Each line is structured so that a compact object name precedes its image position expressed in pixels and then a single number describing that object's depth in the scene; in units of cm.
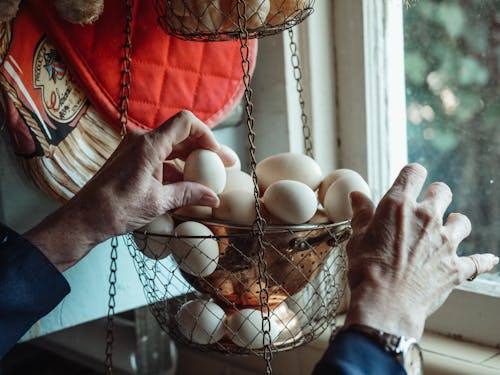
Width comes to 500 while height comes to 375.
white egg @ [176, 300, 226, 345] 96
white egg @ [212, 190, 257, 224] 92
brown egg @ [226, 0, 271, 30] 91
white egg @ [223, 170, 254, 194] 98
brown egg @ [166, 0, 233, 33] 92
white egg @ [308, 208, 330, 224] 95
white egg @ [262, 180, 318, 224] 90
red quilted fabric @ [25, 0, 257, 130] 104
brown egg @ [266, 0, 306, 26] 94
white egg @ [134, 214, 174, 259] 94
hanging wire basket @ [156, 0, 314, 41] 92
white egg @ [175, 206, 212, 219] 96
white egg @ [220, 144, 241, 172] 103
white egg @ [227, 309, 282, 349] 95
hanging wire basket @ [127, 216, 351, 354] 91
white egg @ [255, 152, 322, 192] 98
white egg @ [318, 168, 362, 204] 96
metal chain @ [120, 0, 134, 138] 102
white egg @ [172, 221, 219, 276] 91
